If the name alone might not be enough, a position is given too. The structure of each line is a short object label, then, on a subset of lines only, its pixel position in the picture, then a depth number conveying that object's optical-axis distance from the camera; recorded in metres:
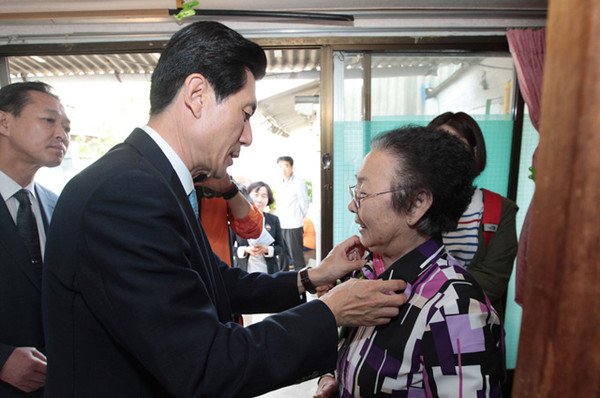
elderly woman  0.91
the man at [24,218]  1.26
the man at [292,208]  5.52
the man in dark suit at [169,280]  0.67
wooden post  0.30
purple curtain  2.52
